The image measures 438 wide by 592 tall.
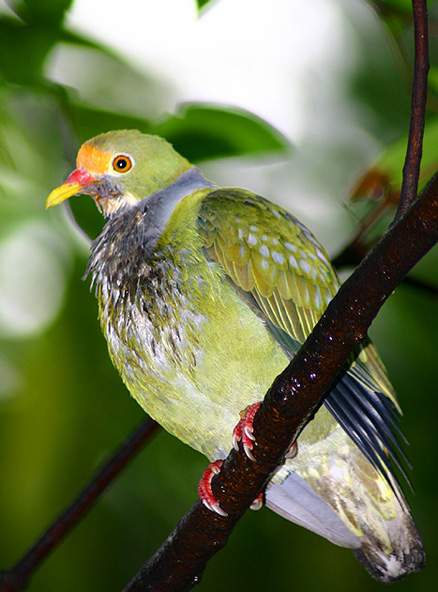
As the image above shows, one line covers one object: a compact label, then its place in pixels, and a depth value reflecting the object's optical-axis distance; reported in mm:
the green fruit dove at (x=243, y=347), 6543
